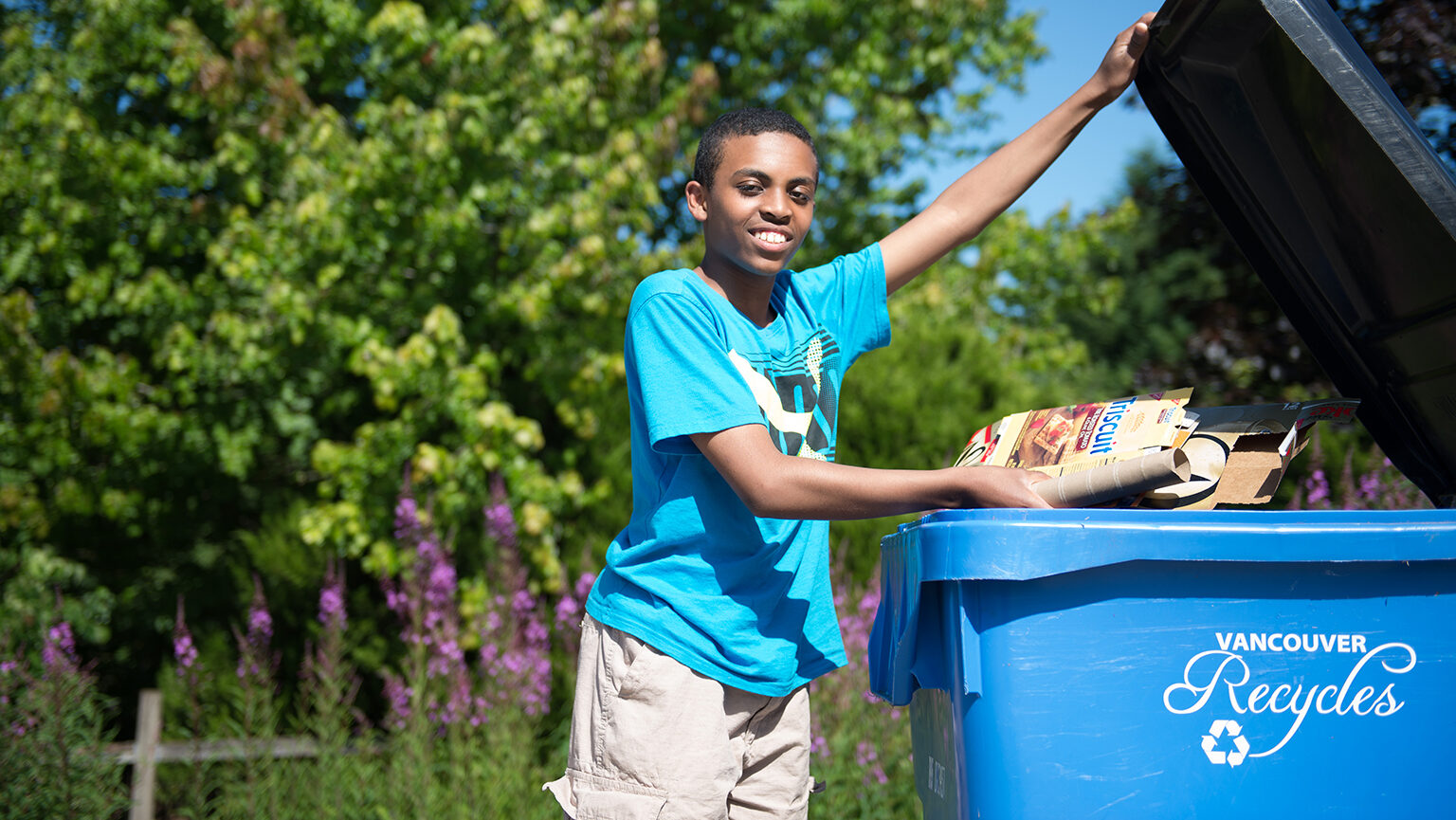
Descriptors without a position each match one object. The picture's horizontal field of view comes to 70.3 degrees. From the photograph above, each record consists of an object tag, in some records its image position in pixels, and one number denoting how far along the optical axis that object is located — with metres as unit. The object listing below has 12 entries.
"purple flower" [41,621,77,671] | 3.58
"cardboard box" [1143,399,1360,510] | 1.65
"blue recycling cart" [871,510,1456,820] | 1.47
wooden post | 4.12
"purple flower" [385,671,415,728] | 3.67
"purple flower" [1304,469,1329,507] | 3.61
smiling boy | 1.65
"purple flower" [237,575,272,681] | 3.60
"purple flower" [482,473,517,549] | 4.02
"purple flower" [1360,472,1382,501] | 3.63
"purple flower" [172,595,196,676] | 3.63
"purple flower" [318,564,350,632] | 3.66
